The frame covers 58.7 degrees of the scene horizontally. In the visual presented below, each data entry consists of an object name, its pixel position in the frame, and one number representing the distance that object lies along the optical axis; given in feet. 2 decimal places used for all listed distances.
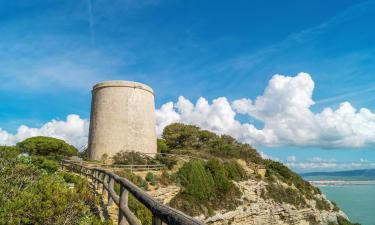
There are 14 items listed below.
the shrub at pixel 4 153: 37.69
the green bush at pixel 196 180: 84.07
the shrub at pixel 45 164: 60.26
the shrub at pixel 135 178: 72.60
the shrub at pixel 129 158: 98.99
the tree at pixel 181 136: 155.89
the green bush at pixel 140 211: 36.79
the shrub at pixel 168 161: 95.41
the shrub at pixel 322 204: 123.11
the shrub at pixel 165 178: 81.52
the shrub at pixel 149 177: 79.15
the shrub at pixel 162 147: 142.36
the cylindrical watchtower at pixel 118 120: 108.06
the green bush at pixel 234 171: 102.76
